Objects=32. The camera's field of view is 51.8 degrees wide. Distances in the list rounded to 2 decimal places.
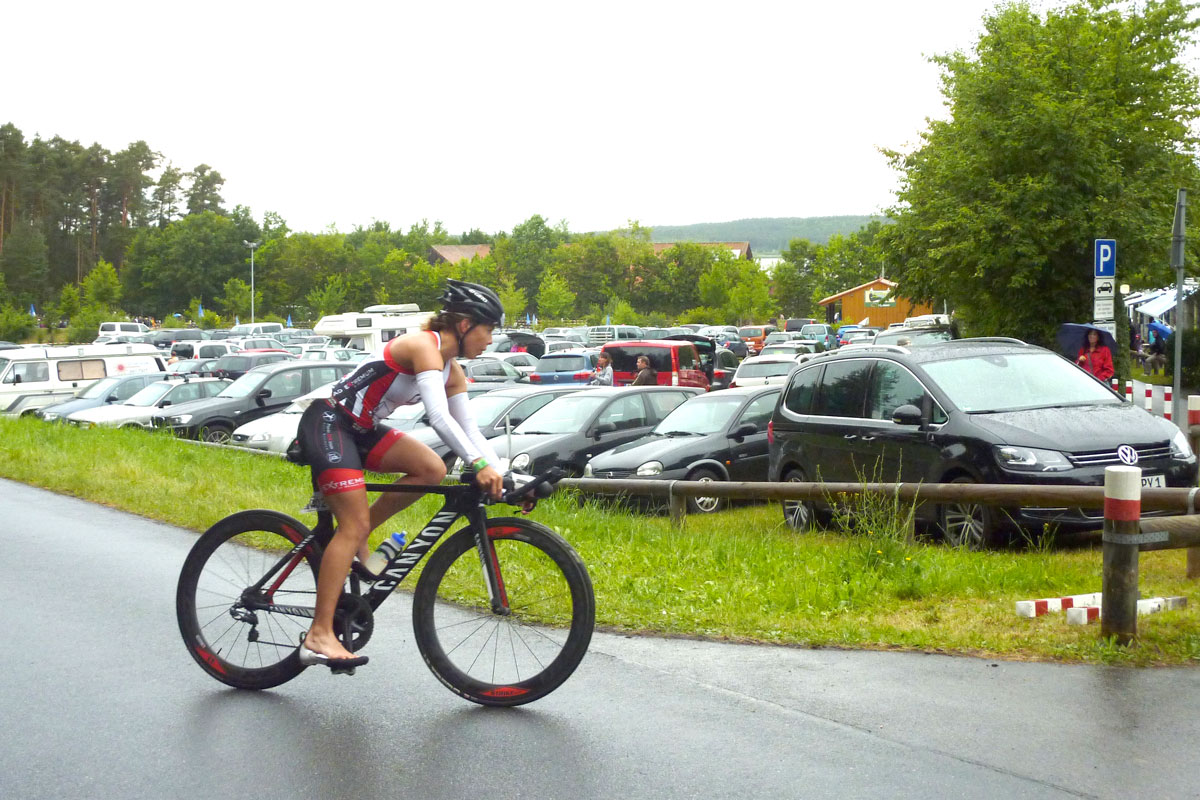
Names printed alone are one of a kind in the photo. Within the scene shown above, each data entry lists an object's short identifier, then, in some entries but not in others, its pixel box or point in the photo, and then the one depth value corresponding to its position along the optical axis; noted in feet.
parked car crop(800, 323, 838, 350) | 185.82
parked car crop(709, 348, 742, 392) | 127.02
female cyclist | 16.99
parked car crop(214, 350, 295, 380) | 112.03
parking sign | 52.19
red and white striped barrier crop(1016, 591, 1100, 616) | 21.94
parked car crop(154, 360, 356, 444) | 73.34
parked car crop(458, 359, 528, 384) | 102.89
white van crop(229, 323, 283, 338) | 223.30
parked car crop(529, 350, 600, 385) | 107.14
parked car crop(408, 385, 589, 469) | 53.62
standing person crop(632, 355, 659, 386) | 76.23
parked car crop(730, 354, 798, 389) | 86.28
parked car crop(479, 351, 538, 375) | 140.05
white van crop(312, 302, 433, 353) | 140.79
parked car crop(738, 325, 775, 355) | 211.74
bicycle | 16.94
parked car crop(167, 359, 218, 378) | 111.59
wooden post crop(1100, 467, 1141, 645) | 20.06
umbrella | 61.77
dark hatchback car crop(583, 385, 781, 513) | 43.68
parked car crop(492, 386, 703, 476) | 48.14
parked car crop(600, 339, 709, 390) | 92.63
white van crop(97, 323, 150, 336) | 232.32
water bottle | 17.58
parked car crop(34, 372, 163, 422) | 84.79
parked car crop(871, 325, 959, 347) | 104.64
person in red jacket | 58.03
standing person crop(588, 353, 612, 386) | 93.97
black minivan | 30.42
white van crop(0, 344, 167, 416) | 95.09
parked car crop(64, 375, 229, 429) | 76.23
